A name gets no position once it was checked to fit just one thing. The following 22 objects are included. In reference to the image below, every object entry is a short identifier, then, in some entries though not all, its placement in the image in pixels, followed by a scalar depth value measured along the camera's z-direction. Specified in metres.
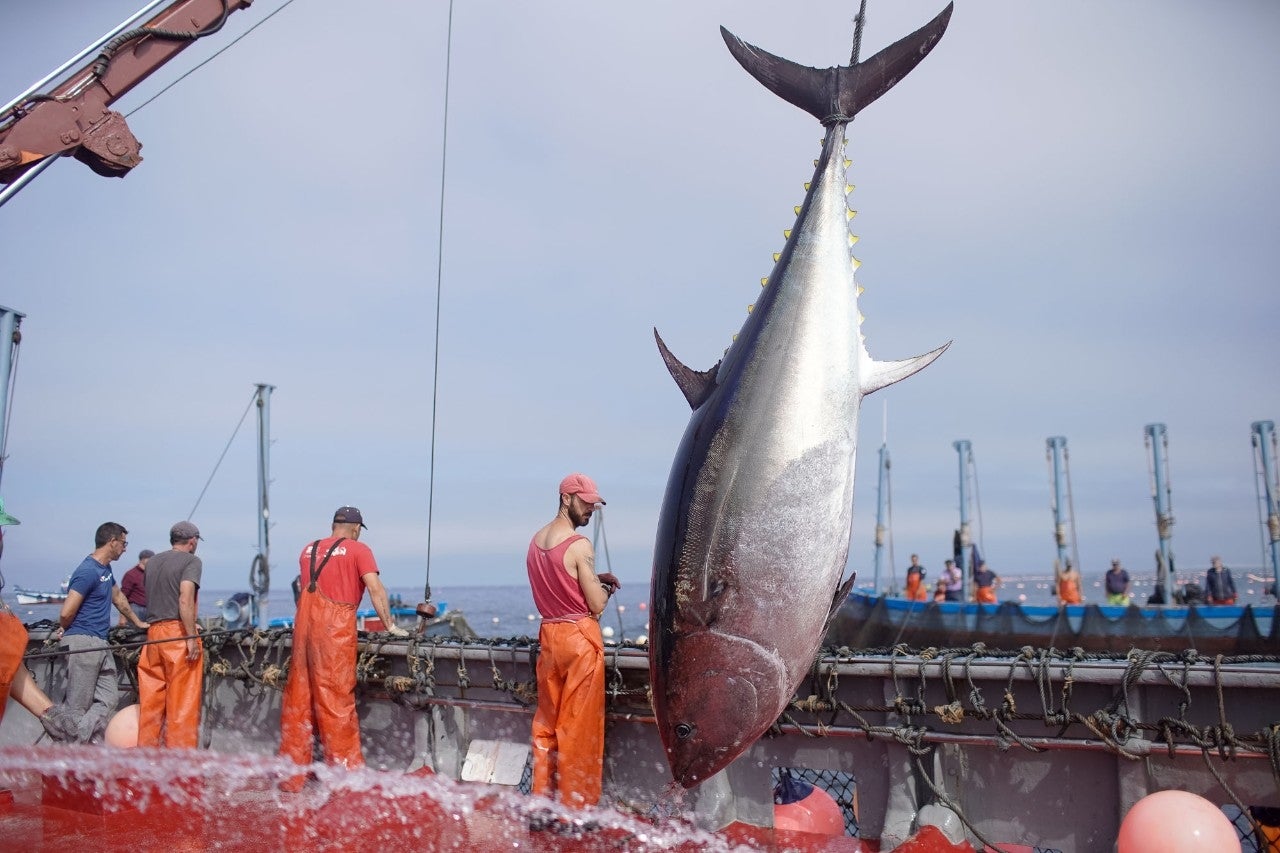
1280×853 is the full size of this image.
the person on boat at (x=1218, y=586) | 18.81
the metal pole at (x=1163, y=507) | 21.19
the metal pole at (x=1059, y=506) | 22.89
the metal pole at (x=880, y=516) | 27.42
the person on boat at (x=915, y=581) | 23.22
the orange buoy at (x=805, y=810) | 4.49
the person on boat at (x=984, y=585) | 20.48
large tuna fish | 2.82
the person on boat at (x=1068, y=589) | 21.38
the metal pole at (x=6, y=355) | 9.62
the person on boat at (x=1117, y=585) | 20.69
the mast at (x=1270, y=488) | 20.94
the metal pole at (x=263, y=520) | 14.65
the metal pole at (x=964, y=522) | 22.56
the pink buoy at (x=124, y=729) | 5.95
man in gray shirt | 5.95
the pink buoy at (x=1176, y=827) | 3.27
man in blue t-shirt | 6.35
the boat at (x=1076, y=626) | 14.38
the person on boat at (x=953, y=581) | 22.08
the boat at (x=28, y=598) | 27.88
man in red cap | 4.38
